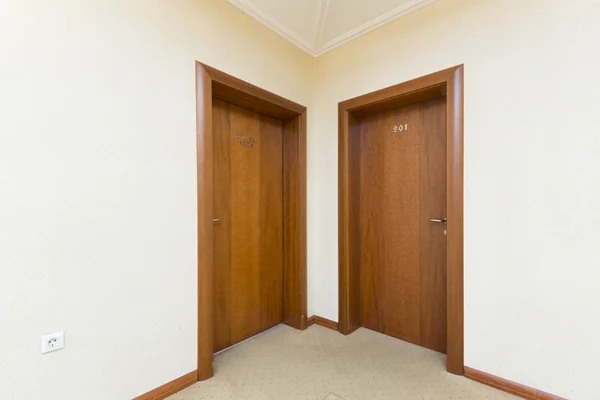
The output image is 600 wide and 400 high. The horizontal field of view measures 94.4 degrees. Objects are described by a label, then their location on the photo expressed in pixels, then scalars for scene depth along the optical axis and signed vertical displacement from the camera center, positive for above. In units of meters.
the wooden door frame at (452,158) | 1.91 +0.26
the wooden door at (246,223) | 2.28 -0.24
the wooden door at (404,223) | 2.24 -0.24
